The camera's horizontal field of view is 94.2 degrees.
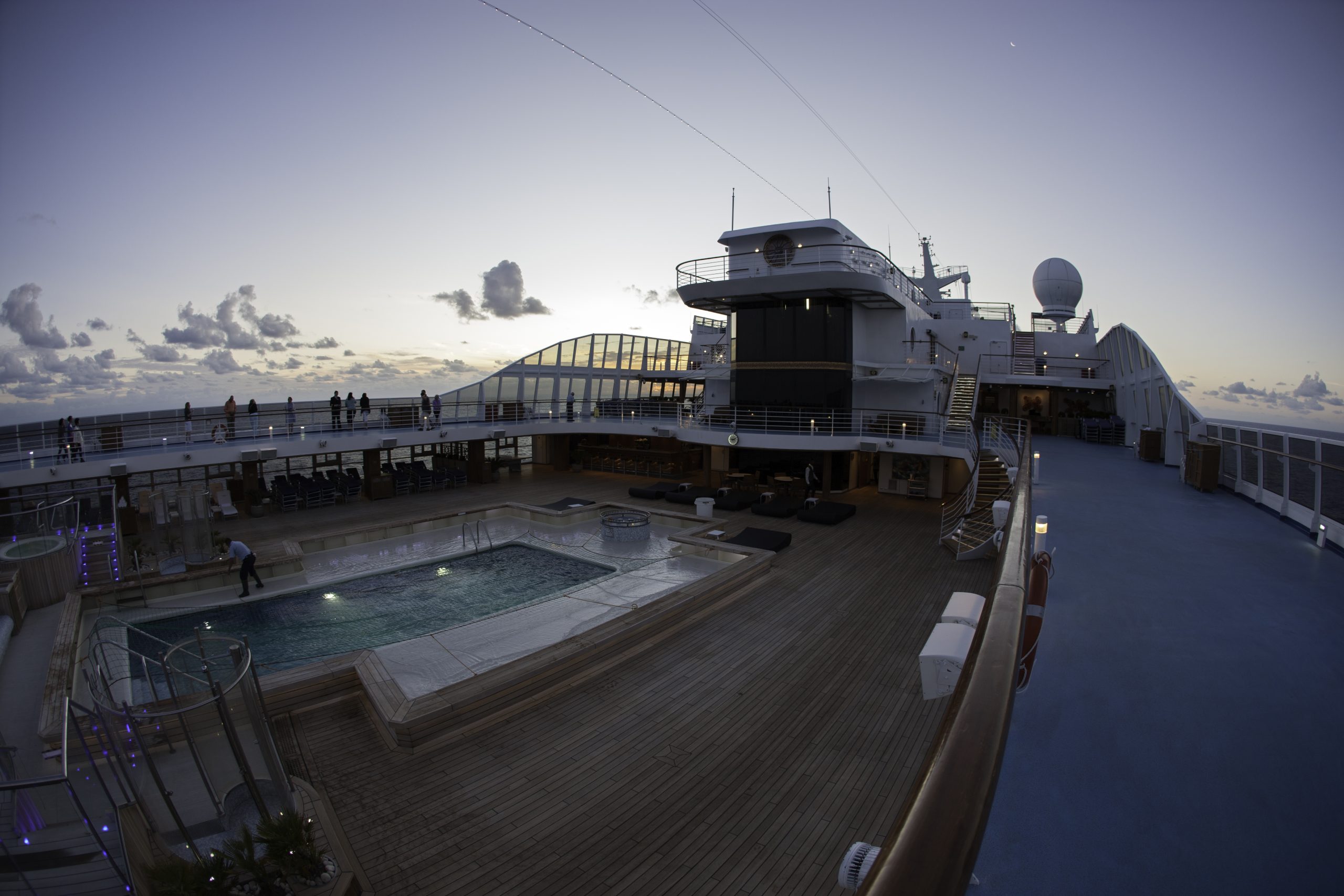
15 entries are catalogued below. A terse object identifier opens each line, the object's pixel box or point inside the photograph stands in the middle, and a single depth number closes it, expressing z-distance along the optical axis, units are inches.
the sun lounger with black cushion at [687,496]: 670.5
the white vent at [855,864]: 99.8
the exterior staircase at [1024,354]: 860.0
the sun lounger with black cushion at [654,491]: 700.0
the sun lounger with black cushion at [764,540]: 478.6
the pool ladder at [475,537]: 543.5
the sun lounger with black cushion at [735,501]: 633.0
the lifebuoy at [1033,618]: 90.7
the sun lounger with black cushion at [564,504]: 642.8
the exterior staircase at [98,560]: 386.6
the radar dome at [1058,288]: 1007.6
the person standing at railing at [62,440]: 526.6
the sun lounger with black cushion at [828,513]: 567.5
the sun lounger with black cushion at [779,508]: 601.9
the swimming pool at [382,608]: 370.3
